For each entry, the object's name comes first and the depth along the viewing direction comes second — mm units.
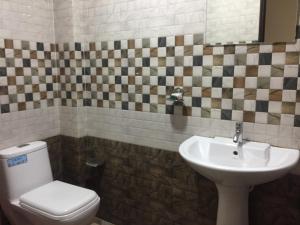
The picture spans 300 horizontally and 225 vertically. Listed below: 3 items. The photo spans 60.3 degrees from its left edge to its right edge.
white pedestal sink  1103
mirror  1301
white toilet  1537
